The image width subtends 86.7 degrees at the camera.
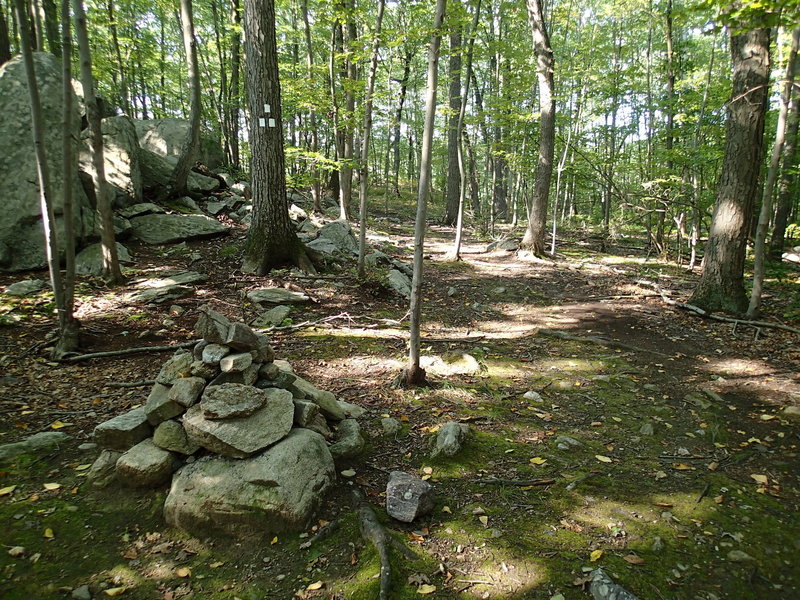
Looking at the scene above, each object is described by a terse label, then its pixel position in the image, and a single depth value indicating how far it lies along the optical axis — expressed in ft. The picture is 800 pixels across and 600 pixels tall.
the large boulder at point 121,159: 30.89
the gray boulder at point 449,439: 12.13
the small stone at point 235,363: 10.91
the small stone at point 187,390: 10.65
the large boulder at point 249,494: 9.28
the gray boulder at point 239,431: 10.02
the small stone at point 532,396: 16.10
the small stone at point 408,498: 9.62
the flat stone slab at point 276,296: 23.09
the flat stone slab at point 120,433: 10.68
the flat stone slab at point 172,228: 30.60
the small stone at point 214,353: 11.01
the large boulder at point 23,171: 22.98
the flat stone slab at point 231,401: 10.11
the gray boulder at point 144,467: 10.04
